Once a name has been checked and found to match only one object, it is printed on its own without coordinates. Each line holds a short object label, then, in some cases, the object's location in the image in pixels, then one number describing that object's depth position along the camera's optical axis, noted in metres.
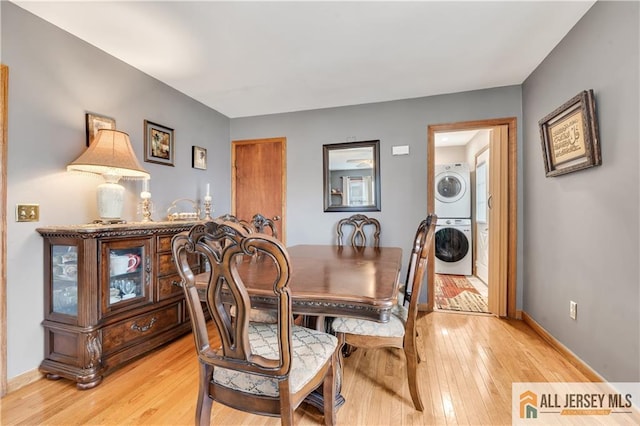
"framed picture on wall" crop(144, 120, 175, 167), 2.57
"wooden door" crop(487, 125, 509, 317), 2.86
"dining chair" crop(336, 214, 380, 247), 3.06
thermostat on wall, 3.16
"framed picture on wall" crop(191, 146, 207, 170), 3.17
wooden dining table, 1.06
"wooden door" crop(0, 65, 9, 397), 1.64
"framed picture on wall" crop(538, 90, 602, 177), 1.71
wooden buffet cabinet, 1.73
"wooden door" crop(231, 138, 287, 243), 3.64
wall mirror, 3.28
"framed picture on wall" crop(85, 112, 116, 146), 2.08
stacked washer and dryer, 4.58
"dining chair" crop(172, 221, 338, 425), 0.88
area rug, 3.14
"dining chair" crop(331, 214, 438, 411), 1.48
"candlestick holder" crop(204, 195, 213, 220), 2.90
